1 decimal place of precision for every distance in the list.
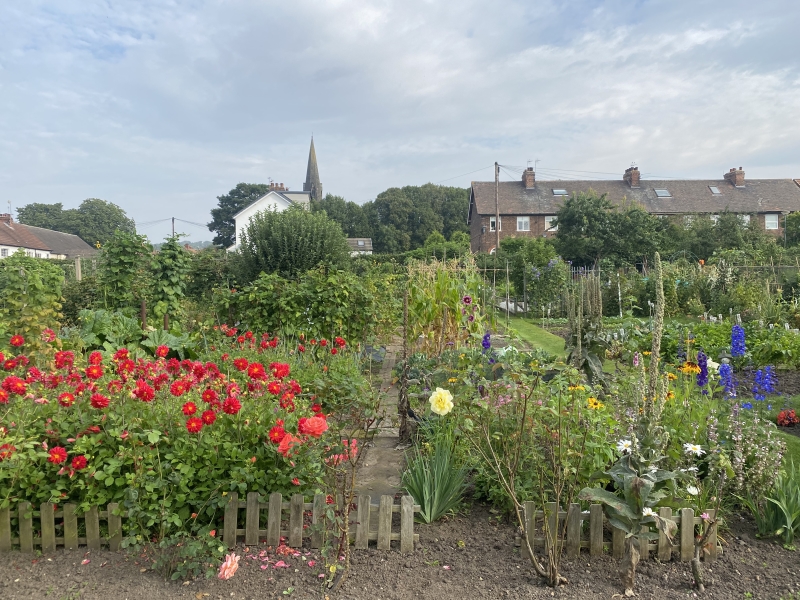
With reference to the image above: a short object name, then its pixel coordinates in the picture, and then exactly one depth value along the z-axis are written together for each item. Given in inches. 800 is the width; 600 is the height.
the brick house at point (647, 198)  1354.6
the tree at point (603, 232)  783.1
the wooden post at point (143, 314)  269.4
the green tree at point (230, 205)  2372.0
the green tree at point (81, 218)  2330.2
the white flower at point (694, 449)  95.5
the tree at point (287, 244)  446.0
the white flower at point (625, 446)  90.1
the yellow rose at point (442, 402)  93.0
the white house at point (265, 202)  1777.8
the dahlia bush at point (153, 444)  93.7
